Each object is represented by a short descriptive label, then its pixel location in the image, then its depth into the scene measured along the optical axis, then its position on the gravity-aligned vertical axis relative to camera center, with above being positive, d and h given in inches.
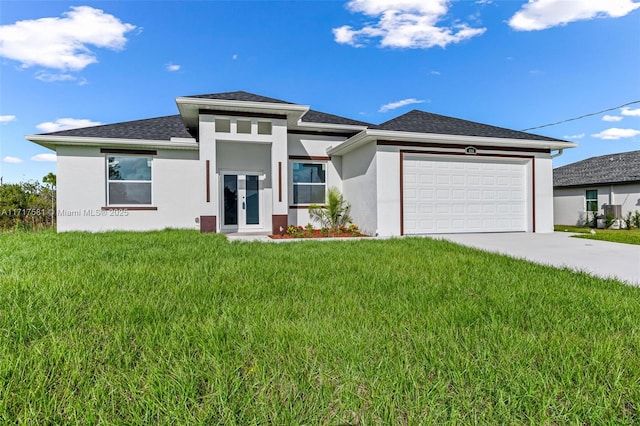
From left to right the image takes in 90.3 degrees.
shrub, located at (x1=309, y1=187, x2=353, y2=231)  464.4 +5.5
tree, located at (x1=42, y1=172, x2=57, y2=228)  527.5 +32.3
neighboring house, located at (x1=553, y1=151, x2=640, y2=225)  661.9 +59.7
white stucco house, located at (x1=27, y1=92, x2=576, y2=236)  409.4 +63.3
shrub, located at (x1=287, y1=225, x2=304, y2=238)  413.1 -20.6
